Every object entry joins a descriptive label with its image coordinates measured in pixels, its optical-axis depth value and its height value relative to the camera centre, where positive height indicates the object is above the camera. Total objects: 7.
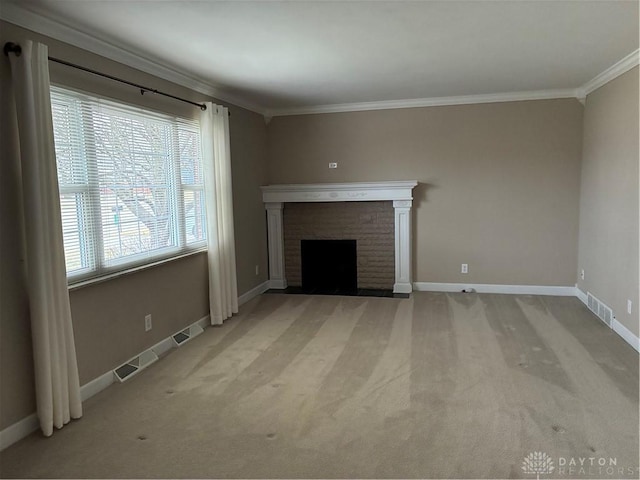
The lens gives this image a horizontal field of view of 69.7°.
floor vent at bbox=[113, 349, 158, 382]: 3.30 -1.26
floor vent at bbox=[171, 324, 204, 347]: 4.01 -1.24
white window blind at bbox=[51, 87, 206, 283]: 2.88 +0.10
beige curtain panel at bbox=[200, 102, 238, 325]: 4.35 -0.12
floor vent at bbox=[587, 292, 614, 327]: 4.23 -1.17
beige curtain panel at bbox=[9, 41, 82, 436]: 2.46 -0.21
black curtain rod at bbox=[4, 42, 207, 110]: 2.45 +0.83
